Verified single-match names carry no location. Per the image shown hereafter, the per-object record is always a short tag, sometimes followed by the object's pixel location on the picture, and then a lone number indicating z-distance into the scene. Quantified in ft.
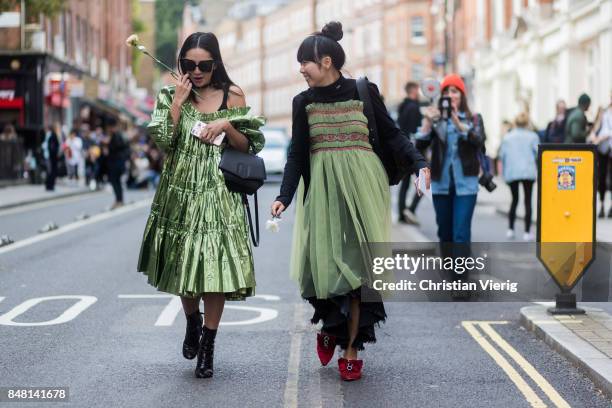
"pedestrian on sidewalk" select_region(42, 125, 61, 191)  96.17
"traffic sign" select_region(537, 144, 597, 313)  27.25
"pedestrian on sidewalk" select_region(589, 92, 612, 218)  57.77
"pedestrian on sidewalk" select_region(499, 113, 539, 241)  47.85
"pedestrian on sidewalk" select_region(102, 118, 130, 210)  69.67
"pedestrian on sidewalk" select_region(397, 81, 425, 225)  53.98
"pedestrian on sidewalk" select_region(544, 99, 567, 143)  60.81
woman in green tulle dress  20.16
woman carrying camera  32.14
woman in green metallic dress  19.86
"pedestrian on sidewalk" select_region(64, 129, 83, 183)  113.19
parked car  120.47
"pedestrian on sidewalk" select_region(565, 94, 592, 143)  58.44
